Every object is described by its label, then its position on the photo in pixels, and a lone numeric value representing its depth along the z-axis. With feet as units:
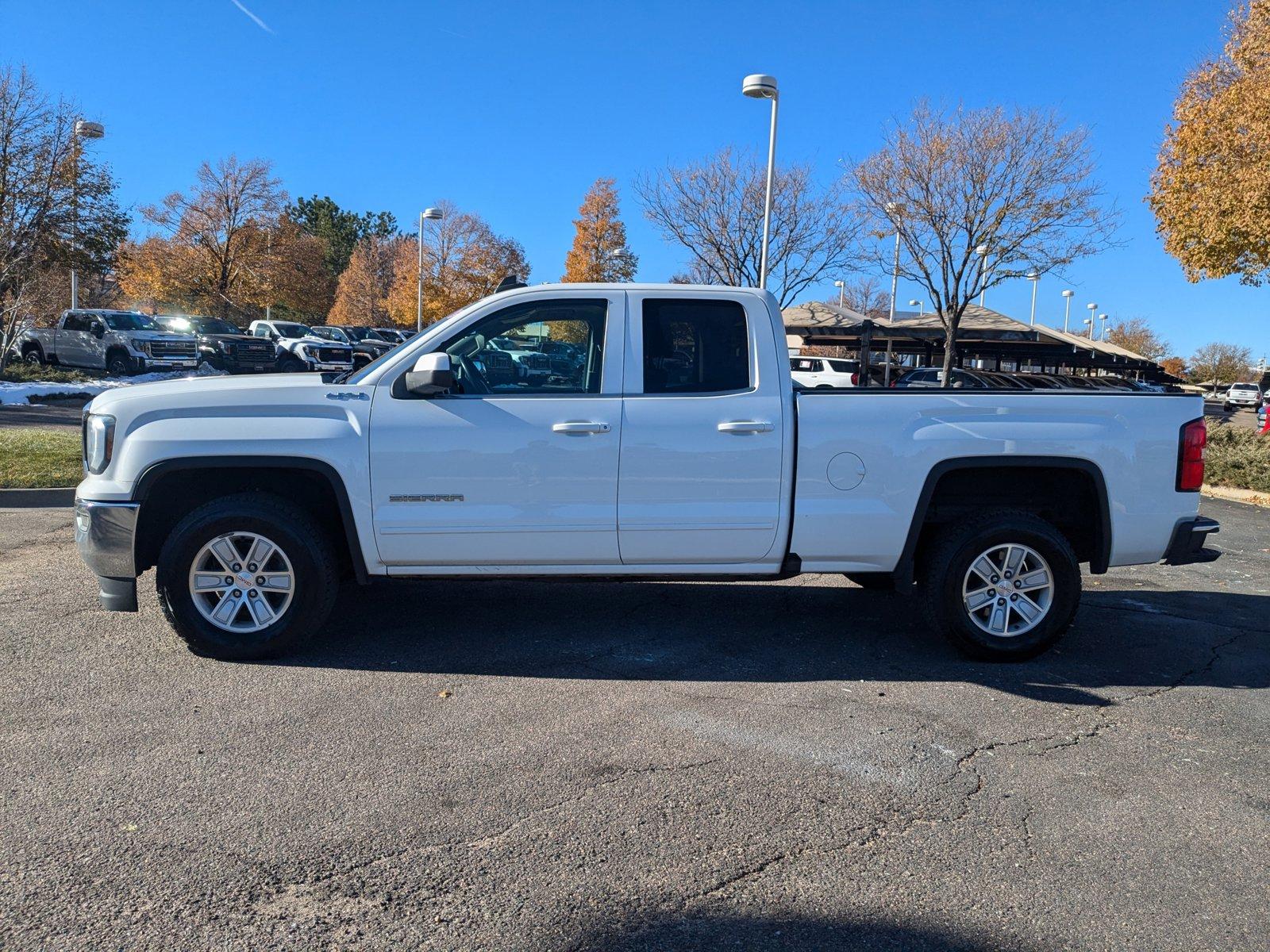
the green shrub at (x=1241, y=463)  44.62
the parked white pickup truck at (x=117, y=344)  81.97
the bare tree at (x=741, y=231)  106.32
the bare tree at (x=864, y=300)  215.92
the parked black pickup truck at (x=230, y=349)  83.71
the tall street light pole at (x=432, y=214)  114.83
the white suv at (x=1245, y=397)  164.55
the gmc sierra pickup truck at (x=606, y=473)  16.39
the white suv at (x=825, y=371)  104.33
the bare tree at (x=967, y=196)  79.71
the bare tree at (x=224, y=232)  140.67
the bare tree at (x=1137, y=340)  273.75
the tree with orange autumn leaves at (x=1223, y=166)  50.93
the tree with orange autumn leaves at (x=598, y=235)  140.56
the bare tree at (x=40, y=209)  67.56
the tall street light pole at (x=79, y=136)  67.00
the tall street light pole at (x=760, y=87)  65.77
